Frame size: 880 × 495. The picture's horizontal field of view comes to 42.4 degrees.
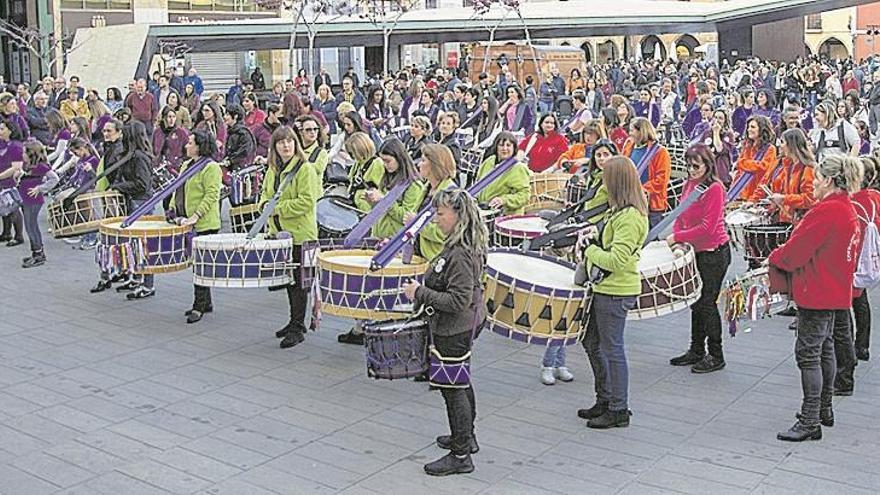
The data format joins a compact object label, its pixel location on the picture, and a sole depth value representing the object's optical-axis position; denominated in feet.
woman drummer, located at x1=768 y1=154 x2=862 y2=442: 20.40
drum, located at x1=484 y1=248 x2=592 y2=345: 21.49
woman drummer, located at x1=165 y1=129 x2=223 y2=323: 31.19
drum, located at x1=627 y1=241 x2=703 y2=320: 23.39
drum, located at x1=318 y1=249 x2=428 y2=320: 23.66
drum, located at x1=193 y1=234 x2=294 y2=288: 27.40
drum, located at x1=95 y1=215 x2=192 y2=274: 30.50
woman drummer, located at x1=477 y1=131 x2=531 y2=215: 29.45
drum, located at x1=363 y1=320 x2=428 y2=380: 19.63
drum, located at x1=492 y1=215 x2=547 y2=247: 28.60
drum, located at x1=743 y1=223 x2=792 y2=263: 27.76
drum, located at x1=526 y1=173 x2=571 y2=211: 36.27
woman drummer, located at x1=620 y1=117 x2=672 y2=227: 29.32
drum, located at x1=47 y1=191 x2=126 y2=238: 36.17
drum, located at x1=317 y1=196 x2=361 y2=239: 30.58
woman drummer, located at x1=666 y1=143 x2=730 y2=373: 24.80
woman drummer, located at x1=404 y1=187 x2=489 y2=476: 19.11
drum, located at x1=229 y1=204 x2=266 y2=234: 35.71
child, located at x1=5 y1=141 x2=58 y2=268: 39.70
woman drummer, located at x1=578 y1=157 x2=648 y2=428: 21.01
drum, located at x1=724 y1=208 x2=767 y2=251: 28.48
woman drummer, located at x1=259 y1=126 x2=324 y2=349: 28.19
